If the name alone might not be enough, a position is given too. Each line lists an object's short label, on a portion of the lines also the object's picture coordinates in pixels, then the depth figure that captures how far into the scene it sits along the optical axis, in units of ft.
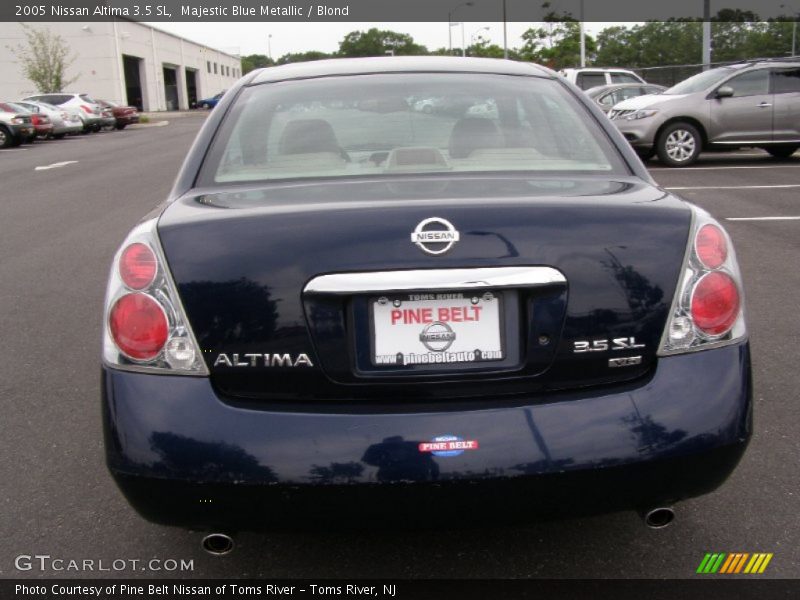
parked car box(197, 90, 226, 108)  228.90
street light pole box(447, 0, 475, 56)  197.77
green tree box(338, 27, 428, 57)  367.86
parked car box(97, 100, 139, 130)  127.26
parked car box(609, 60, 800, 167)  47.14
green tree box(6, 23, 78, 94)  155.02
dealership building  188.55
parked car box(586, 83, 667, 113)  63.05
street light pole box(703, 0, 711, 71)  91.97
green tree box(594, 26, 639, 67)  264.31
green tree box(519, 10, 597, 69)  170.30
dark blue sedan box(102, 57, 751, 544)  7.15
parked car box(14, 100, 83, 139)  98.07
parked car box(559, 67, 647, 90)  75.41
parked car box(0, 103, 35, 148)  85.46
